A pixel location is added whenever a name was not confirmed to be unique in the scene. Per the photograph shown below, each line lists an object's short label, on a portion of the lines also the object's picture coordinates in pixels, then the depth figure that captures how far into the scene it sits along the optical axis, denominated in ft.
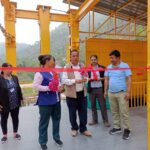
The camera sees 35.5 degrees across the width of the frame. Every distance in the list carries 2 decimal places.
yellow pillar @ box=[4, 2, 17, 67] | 24.30
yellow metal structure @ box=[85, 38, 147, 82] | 22.57
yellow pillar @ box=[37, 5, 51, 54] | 25.79
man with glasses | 14.82
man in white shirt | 12.11
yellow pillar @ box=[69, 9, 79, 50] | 26.58
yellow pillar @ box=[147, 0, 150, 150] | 7.79
